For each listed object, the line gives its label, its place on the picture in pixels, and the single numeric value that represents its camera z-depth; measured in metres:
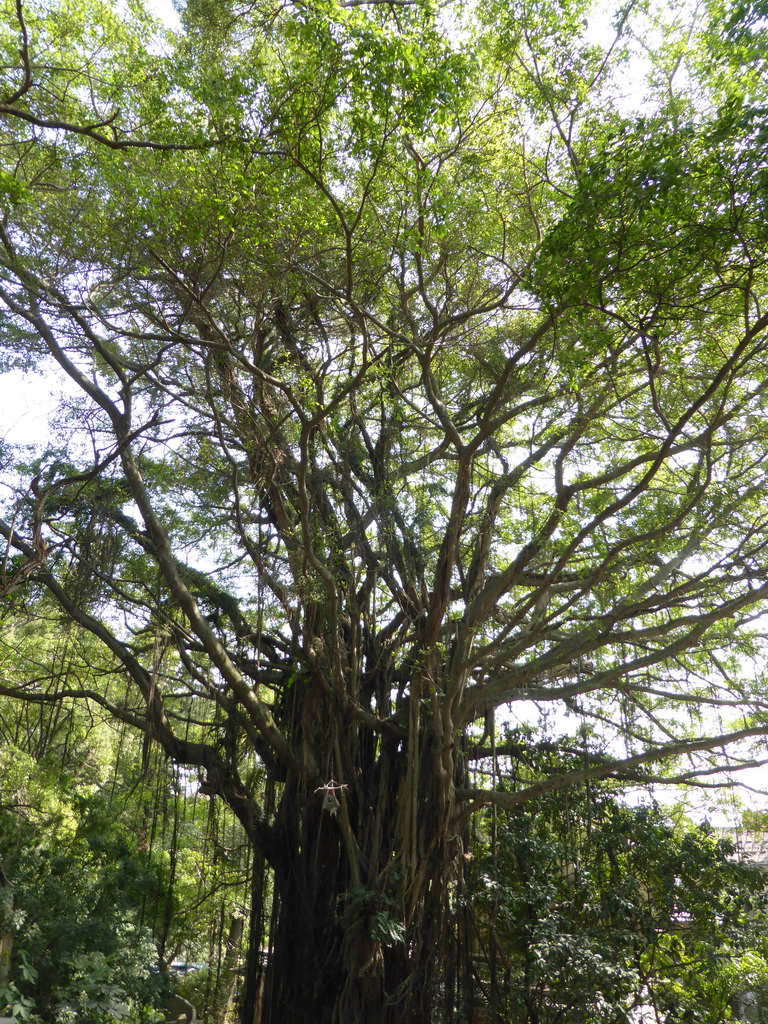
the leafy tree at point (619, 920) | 4.51
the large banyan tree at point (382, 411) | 3.43
